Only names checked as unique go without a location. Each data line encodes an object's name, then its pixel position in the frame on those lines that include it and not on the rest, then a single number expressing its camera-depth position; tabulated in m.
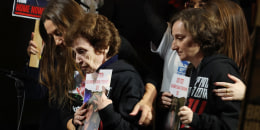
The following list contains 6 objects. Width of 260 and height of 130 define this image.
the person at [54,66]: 6.65
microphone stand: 6.79
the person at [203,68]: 5.85
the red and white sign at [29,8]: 6.86
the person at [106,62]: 6.30
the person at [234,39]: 5.86
